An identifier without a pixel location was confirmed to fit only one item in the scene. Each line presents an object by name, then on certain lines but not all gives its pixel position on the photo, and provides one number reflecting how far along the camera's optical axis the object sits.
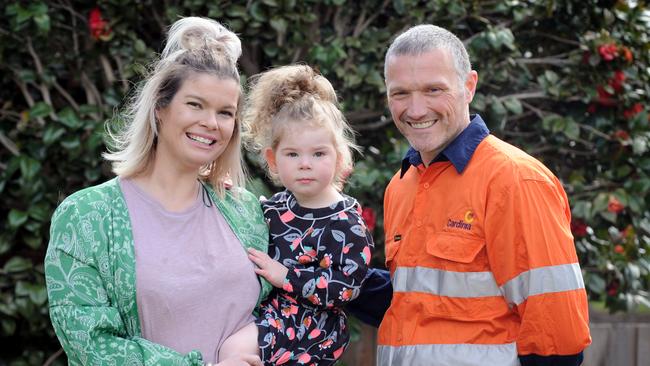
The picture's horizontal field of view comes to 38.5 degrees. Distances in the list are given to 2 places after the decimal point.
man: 2.46
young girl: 2.71
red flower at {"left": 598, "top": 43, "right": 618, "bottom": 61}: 4.37
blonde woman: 2.45
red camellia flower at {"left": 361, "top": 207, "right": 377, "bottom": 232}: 4.10
